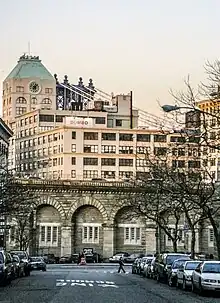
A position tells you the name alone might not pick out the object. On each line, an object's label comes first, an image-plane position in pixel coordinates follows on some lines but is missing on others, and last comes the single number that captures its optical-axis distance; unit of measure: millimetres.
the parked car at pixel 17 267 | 62919
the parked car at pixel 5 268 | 52503
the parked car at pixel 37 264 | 92856
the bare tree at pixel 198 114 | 47719
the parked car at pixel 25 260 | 76438
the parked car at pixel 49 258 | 120769
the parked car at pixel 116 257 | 121500
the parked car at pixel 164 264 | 59562
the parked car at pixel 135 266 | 81250
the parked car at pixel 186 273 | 49359
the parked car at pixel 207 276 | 43156
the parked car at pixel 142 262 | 74750
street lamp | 42544
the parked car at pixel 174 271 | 54056
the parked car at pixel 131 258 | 122875
